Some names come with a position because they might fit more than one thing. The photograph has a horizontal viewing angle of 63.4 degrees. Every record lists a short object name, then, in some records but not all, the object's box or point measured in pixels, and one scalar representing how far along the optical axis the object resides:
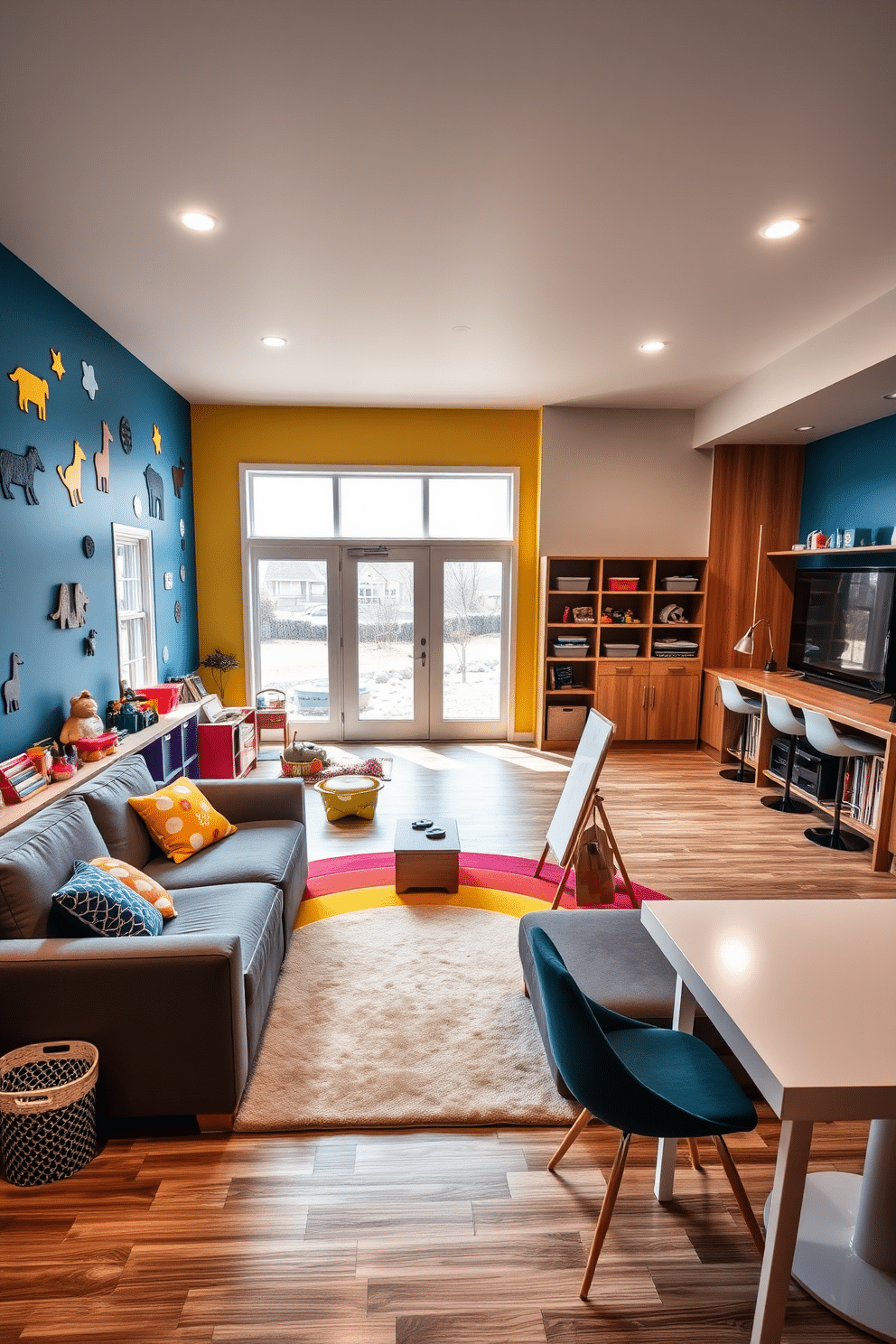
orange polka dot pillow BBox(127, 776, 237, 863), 3.07
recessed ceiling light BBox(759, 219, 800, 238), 3.06
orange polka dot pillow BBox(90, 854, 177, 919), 2.51
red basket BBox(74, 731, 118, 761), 3.67
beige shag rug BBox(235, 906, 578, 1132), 2.22
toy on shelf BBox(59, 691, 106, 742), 3.71
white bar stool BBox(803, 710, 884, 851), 4.28
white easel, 3.28
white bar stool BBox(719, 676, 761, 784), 5.64
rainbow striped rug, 3.59
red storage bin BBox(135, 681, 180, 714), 4.97
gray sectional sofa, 2.01
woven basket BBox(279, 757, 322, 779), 5.78
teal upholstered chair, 1.50
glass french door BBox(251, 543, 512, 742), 6.82
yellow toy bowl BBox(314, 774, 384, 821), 4.69
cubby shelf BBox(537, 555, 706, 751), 6.66
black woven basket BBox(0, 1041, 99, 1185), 1.92
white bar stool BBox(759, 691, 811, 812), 4.90
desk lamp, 5.88
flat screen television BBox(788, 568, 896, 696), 4.85
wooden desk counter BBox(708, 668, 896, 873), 4.07
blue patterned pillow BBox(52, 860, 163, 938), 2.18
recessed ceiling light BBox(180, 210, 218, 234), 3.06
